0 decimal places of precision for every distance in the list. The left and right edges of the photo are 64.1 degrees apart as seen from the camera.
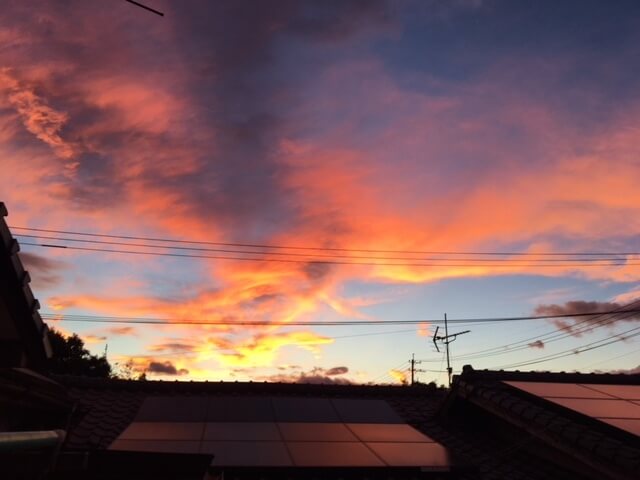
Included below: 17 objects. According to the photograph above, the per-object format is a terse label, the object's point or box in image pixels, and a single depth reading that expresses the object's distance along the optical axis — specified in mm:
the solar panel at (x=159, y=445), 9586
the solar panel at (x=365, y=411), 13060
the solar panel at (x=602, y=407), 10281
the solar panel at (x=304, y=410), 12680
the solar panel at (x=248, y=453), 9250
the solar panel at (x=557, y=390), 11867
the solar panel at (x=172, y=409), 11984
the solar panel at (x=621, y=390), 12320
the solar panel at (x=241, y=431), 10781
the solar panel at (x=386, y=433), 11492
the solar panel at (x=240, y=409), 12297
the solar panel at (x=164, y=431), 10492
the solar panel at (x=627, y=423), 9188
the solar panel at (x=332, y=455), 9512
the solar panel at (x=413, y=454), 9867
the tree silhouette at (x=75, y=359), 50491
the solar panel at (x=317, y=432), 11070
